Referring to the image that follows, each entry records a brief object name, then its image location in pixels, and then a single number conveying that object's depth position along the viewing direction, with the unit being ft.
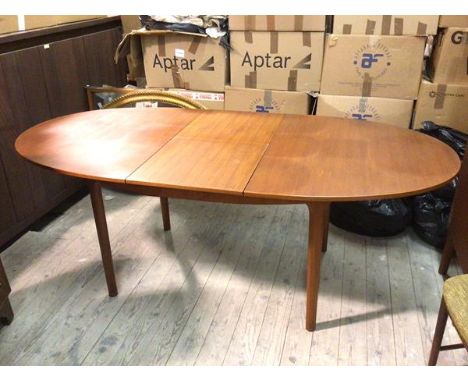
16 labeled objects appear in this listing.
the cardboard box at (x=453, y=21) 6.76
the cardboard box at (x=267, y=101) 8.02
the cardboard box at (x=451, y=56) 6.78
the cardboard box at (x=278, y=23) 7.42
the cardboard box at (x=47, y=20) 7.02
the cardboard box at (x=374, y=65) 7.13
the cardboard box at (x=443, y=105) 7.08
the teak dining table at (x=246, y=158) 4.21
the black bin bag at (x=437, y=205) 6.77
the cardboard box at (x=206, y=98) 8.56
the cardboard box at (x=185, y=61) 8.16
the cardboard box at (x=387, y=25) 6.91
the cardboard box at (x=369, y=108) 7.49
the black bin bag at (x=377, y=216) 7.06
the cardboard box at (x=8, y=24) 6.52
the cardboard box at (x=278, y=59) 7.63
